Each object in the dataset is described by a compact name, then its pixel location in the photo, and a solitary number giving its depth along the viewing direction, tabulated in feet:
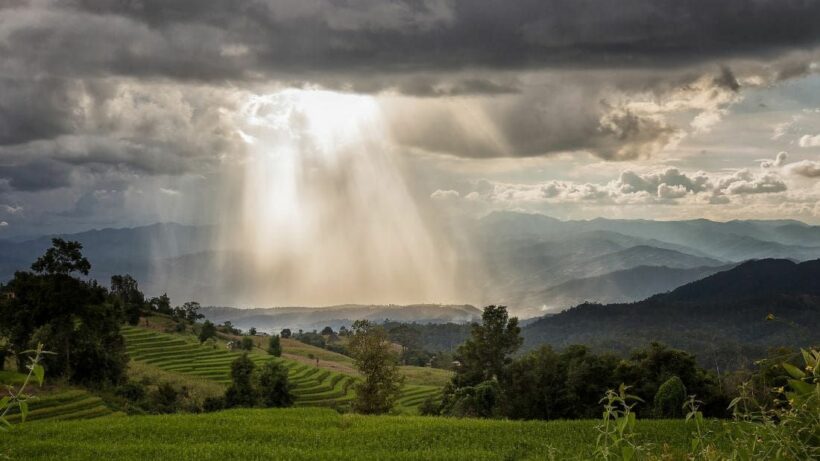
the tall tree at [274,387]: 226.56
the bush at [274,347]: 505.25
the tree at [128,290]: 509.60
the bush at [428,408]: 262.84
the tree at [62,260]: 201.16
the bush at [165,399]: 219.61
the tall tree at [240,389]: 220.02
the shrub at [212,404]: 223.51
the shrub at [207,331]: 453.17
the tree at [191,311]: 579.81
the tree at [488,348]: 249.75
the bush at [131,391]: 218.18
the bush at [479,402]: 207.41
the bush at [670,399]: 138.72
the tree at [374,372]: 191.93
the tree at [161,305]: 559.79
